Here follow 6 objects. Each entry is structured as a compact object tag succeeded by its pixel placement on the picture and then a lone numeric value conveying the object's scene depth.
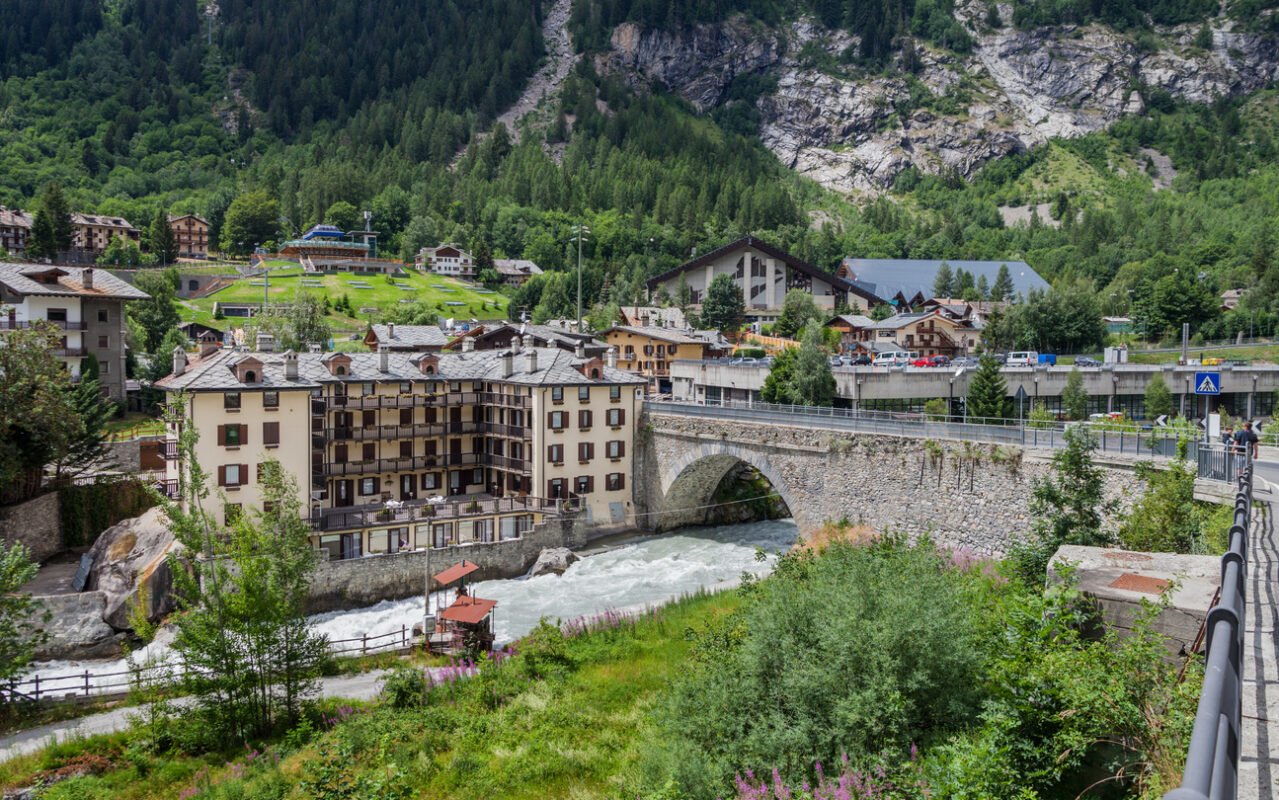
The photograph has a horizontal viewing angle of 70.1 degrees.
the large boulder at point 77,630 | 35.75
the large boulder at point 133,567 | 37.94
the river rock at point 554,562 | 44.72
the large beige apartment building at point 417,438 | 42.16
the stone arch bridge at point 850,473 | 32.56
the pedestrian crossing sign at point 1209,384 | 22.94
